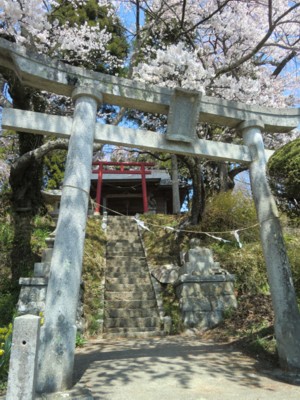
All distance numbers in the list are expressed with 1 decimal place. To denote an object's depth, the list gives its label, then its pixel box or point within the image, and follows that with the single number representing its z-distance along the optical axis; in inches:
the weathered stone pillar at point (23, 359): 103.2
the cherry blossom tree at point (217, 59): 350.0
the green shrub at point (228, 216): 374.6
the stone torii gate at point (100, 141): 140.6
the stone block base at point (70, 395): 123.6
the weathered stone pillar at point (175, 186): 640.4
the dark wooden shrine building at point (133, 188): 685.3
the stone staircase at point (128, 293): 281.6
